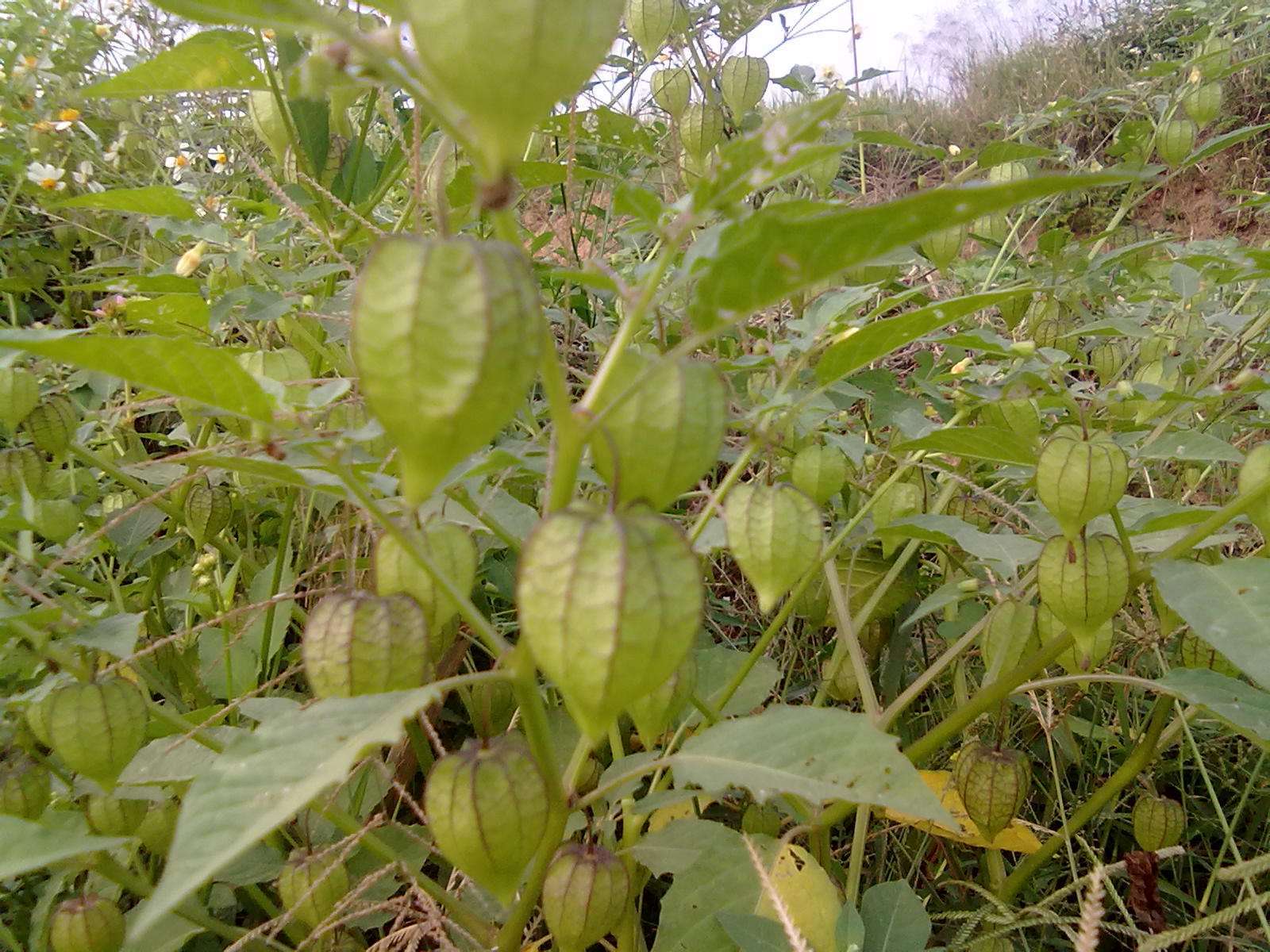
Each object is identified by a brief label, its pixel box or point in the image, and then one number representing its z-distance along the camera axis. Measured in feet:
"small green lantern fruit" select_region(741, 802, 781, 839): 0.89
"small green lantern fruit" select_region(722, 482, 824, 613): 0.67
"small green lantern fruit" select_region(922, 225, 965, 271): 1.27
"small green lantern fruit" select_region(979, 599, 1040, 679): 0.89
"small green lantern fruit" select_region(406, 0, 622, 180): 0.37
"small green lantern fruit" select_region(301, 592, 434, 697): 0.58
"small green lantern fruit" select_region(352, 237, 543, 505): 0.39
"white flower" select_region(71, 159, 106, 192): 1.58
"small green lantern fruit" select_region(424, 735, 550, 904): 0.54
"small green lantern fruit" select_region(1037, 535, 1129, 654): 0.71
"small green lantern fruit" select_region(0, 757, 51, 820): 0.74
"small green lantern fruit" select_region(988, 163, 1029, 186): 1.31
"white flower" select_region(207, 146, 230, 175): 1.65
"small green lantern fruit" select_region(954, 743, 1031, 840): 0.85
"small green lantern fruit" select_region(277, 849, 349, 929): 0.74
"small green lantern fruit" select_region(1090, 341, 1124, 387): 1.32
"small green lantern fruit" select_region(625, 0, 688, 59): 1.24
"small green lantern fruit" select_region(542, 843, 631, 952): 0.61
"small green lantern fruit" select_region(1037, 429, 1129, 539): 0.70
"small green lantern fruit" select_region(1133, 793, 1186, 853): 0.94
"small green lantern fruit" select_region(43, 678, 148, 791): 0.69
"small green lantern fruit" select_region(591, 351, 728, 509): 0.48
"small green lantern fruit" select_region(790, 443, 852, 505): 0.86
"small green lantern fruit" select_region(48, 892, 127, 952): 0.74
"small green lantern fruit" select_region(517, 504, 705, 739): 0.42
